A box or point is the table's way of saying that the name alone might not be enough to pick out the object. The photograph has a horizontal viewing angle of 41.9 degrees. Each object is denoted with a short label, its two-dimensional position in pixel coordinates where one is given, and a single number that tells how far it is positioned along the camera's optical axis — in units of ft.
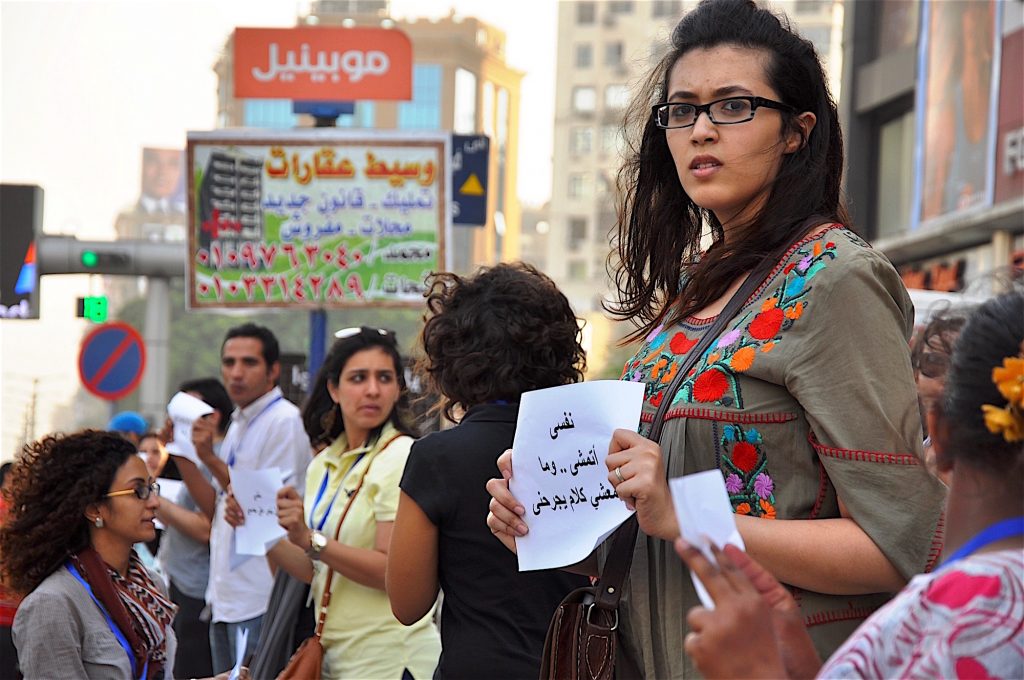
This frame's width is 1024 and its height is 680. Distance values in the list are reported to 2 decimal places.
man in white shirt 22.76
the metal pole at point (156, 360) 66.85
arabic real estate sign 33.50
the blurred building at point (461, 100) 255.70
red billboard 37.58
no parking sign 43.11
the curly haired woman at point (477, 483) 11.19
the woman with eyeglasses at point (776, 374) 7.11
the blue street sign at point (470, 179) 35.04
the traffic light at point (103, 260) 53.93
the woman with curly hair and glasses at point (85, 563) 13.46
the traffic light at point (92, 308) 44.68
